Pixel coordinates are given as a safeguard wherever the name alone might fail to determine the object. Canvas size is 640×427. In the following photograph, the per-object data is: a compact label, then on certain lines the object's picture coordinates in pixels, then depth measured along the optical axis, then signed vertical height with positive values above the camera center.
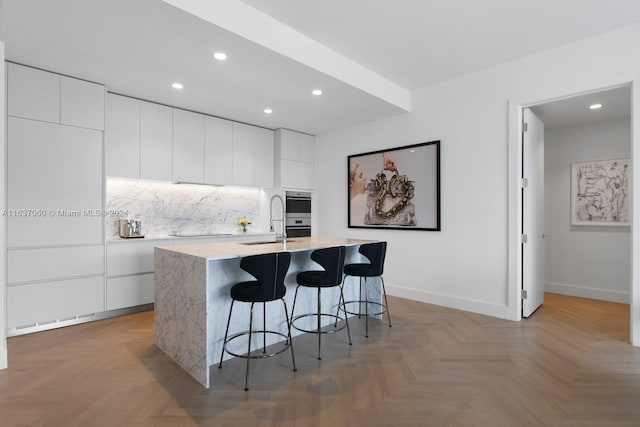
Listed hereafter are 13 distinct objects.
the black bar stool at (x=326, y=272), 2.95 -0.51
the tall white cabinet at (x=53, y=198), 3.32 +0.14
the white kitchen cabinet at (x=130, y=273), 3.94 -0.71
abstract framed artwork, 4.64 +0.29
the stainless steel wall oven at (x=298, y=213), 5.89 -0.01
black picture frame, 4.62 +0.36
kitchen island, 2.44 -0.67
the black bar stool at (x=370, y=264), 3.41 -0.50
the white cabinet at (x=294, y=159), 5.77 +0.90
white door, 3.92 +0.03
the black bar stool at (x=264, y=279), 2.44 -0.47
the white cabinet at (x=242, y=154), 5.35 +0.90
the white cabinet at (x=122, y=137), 4.12 +0.91
